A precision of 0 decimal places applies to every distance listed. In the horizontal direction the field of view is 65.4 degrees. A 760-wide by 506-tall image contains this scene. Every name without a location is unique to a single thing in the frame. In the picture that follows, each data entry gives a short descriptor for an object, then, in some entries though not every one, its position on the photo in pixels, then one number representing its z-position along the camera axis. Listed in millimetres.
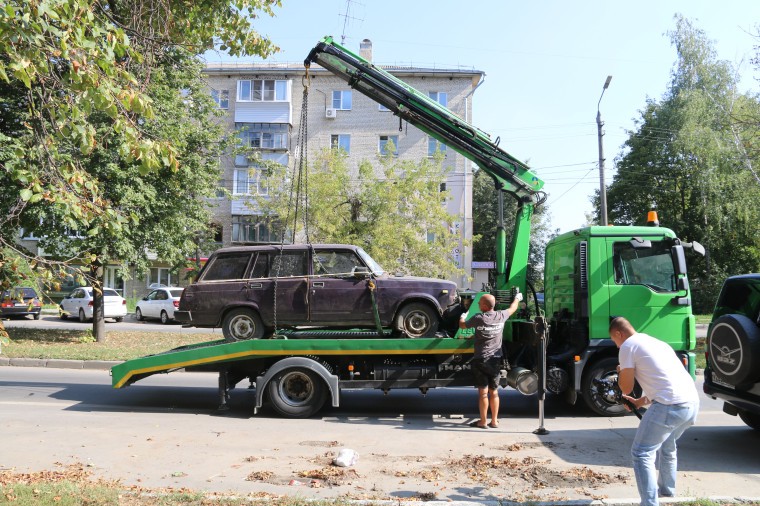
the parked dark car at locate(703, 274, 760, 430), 6461
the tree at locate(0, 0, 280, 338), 4621
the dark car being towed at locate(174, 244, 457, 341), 9086
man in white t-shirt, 4449
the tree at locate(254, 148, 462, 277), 26953
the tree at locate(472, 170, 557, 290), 53031
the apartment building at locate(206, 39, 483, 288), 40094
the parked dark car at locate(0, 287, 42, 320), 26795
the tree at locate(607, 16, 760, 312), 34406
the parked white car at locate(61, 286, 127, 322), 26938
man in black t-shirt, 7879
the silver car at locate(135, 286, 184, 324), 27500
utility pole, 21241
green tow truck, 8102
